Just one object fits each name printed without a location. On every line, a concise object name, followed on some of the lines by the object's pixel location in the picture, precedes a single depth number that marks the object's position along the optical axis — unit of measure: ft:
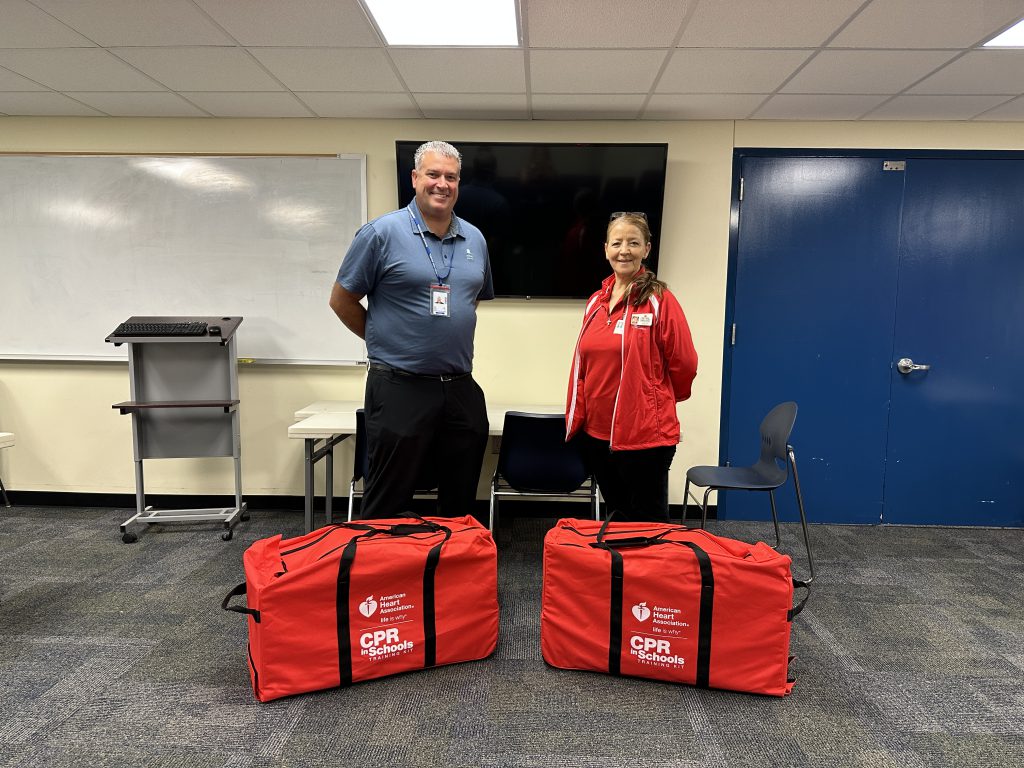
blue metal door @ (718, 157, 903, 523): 10.64
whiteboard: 10.84
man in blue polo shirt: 6.42
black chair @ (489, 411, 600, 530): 8.50
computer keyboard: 9.56
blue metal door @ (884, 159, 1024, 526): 10.55
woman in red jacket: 6.29
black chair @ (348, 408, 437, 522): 7.83
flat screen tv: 10.27
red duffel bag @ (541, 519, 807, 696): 5.45
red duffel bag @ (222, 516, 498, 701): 5.36
